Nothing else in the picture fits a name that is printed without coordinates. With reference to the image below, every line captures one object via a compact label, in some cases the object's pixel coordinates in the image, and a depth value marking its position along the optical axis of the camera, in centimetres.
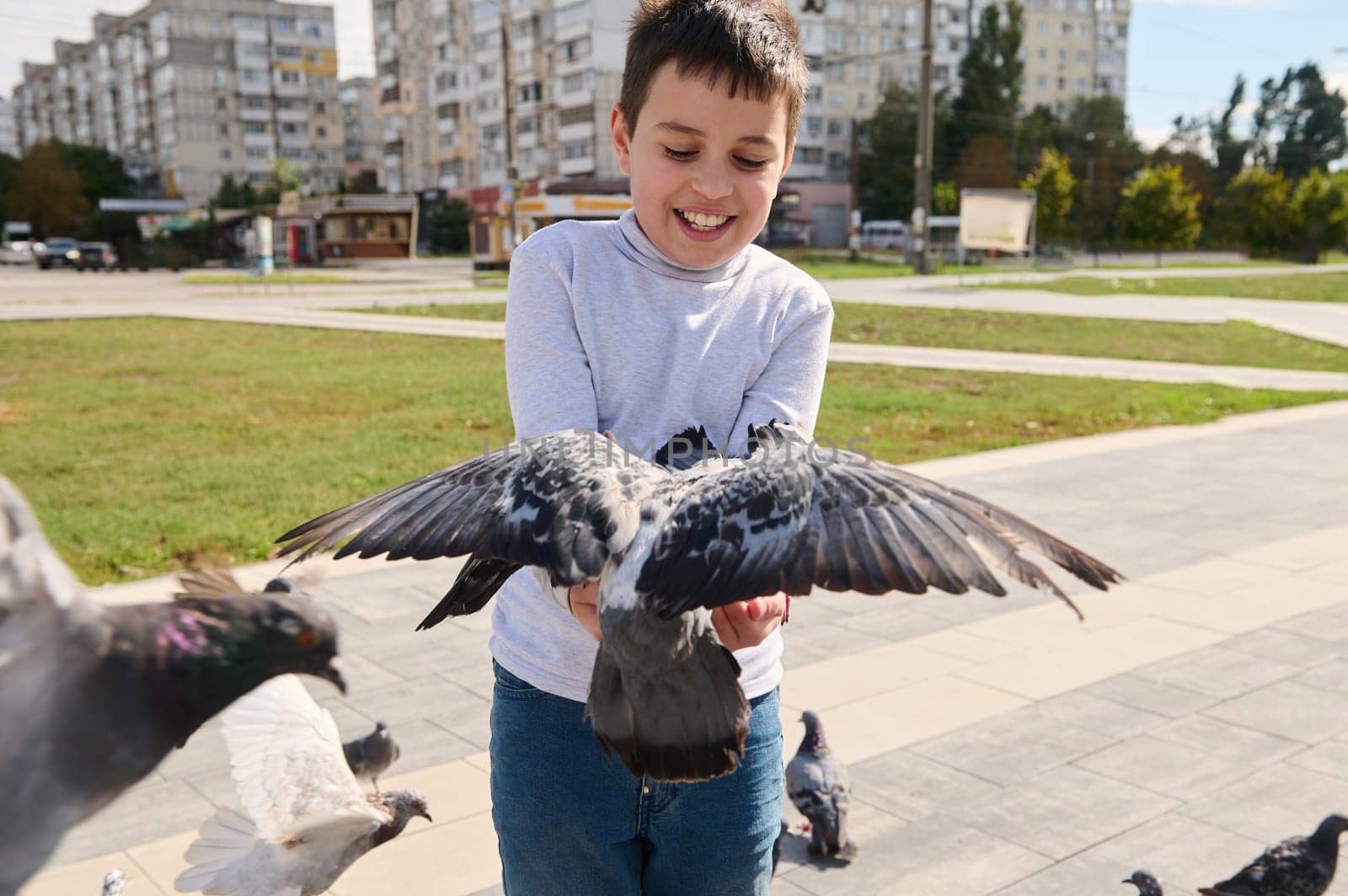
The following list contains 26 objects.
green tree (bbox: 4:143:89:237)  7538
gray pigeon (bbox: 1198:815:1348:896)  325
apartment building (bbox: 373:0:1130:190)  6831
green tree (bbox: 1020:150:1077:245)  4734
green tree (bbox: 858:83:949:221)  6594
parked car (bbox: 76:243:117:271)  5119
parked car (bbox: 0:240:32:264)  6112
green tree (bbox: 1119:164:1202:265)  4903
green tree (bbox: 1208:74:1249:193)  8531
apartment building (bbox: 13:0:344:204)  8881
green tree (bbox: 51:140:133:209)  8006
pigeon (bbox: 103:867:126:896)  304
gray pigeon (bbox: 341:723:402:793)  382
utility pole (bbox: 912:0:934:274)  3425
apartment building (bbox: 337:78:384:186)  10888
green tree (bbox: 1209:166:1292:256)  5688
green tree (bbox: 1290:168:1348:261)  5469
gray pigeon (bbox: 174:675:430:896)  287
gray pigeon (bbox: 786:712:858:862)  371
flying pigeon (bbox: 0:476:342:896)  106
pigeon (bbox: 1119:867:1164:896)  317
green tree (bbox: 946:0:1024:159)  6862
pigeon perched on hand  154
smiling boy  193
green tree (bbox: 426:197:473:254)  6525
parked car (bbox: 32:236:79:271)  5122
